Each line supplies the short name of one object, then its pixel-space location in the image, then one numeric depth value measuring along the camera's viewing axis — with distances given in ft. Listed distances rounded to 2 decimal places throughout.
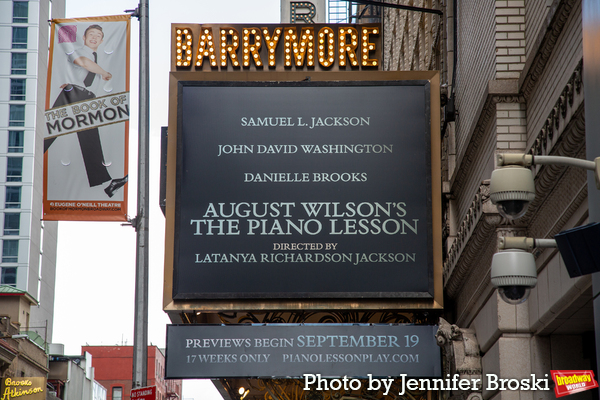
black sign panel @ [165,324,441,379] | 42.42
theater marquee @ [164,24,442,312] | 44.06
